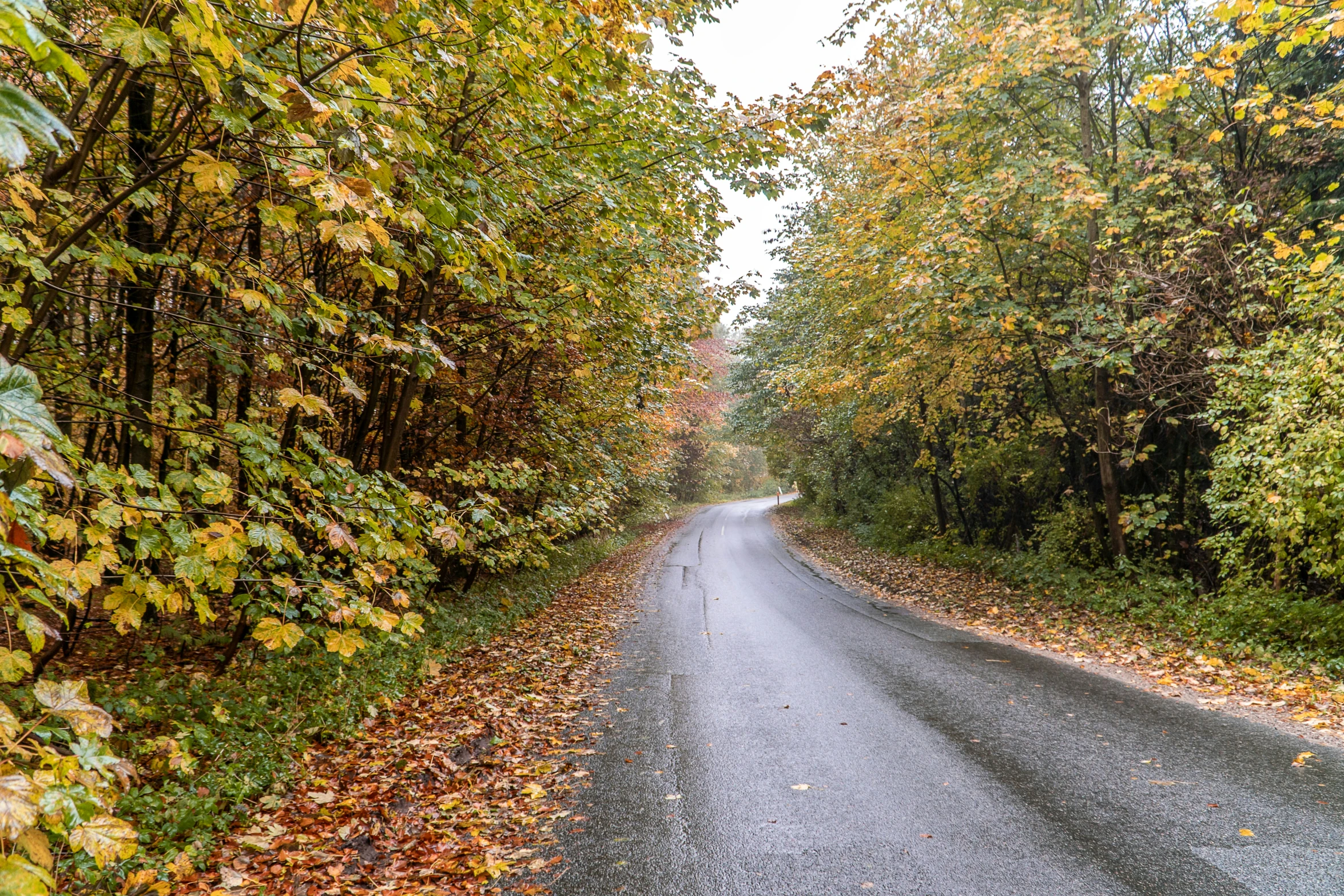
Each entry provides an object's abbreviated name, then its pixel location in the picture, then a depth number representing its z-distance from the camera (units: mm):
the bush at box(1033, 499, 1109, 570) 10922
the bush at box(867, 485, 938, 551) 17531
